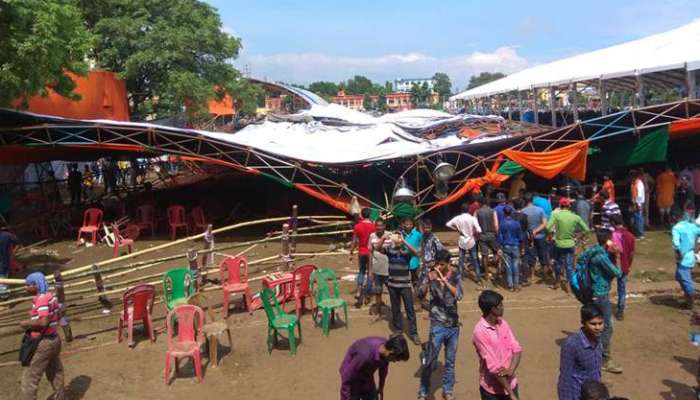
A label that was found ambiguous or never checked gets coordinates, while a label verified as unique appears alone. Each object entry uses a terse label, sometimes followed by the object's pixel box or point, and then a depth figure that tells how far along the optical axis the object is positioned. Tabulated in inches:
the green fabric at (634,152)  489.1
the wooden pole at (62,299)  278.1
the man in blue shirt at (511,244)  339.6
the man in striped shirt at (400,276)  255.1
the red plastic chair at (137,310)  276.4
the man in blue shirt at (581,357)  152.3
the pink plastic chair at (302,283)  309.6
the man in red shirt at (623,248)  273.9
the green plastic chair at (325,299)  287.6
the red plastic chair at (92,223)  531.2
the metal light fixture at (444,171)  457.4
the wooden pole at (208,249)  389.9
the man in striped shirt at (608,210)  379.9
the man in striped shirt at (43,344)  206.4
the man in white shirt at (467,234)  350.0
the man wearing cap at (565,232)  317.4
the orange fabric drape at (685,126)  471.8
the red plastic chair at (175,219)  536.2
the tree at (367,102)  4183.1
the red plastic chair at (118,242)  467.8
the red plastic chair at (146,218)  561.0
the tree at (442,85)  4138.8
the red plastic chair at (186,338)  237.0
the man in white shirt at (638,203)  462.9
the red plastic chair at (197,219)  558.3
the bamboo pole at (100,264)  297.6
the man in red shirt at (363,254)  333.4
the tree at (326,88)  5049.2
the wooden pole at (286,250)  392.5
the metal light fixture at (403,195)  454.9
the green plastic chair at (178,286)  307.1
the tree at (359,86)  5403.5
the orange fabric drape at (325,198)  488.1
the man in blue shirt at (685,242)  288.7
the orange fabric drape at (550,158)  477.1
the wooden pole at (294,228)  434.3
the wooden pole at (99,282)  319.4
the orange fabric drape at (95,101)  601.9
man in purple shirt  152.9
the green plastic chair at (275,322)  261.1
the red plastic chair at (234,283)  315.6
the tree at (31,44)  370.6
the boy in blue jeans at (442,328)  206.0
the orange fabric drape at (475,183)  474.6
